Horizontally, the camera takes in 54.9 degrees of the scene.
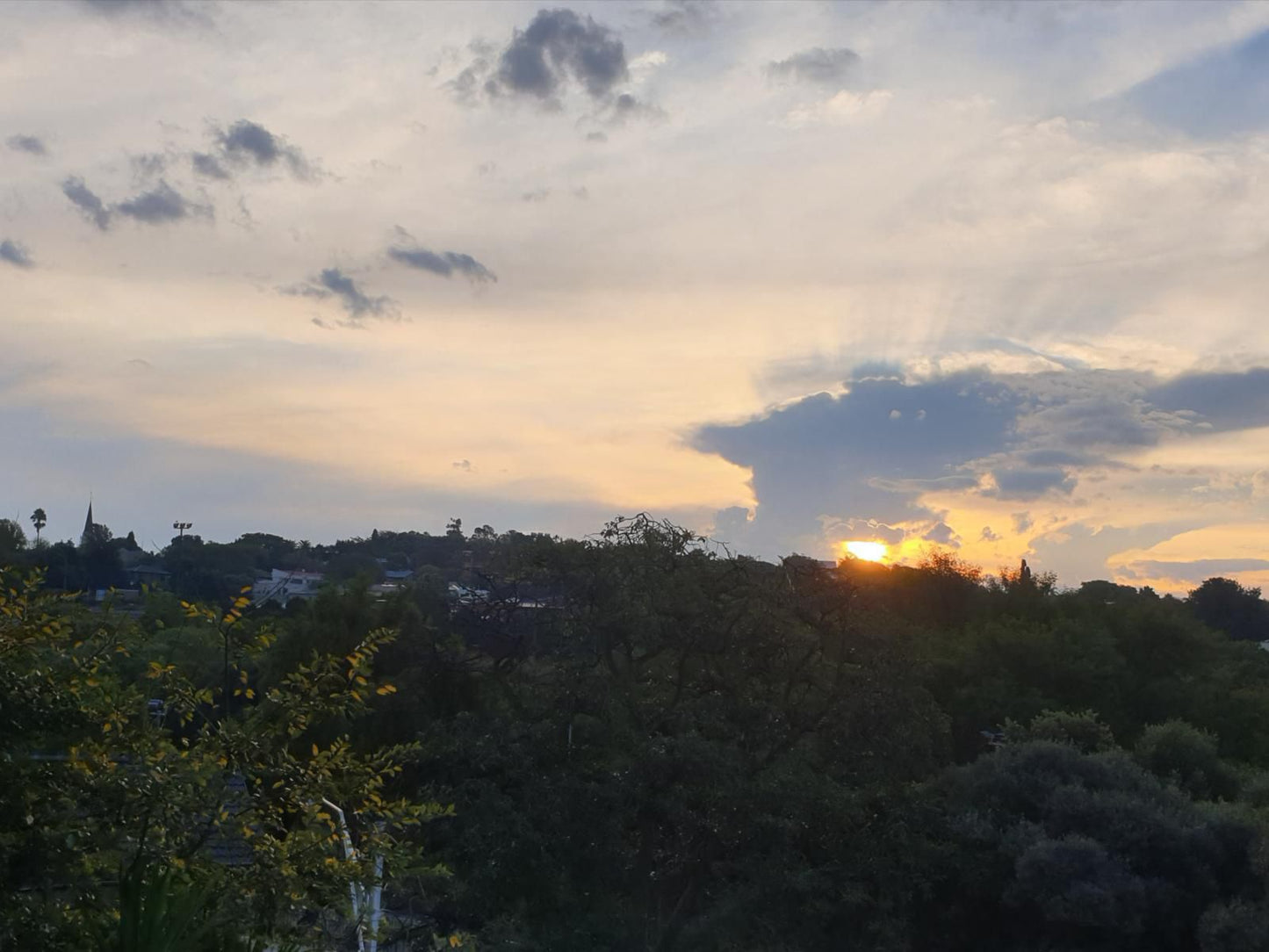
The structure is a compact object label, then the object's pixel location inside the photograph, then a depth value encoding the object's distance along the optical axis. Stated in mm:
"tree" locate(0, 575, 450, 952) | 5223
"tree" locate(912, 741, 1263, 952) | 15508
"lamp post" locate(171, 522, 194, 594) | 20141
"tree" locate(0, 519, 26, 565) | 27819
